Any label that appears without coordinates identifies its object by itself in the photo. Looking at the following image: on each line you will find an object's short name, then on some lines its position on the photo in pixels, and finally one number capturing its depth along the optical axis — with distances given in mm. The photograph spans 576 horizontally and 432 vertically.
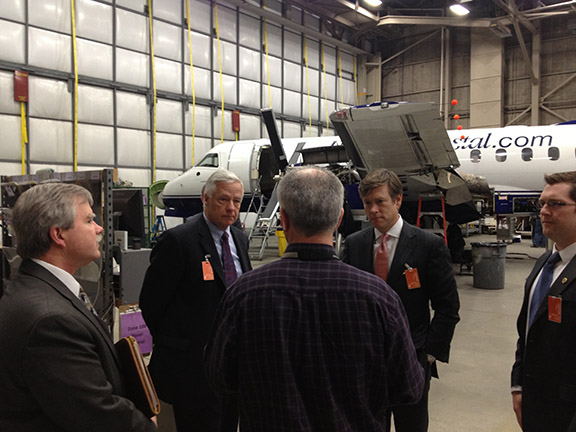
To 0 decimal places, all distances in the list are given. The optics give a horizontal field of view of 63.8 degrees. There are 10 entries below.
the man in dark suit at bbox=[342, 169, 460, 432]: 2424
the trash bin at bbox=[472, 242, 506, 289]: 7977
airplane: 7750
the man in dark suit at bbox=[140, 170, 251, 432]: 2330
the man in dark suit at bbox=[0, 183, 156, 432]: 1310
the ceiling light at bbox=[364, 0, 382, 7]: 20188
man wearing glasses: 1837
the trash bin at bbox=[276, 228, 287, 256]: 11789
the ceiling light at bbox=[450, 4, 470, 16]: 19484
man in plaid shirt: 1289
